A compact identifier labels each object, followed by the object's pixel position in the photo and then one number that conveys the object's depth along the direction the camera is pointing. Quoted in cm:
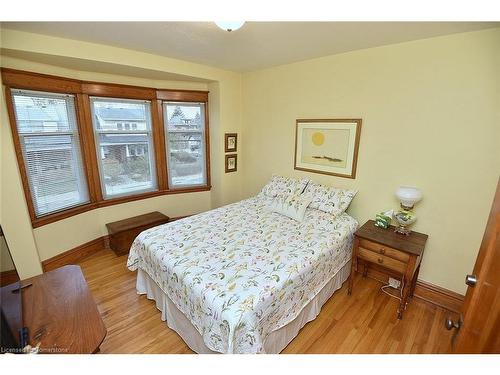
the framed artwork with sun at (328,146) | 244
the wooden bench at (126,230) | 279
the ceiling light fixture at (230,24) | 131
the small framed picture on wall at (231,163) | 352
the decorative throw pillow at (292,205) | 240
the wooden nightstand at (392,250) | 182
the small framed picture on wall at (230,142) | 341
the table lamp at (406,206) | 199
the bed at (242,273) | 131
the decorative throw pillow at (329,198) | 241
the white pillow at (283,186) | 272
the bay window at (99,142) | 228
